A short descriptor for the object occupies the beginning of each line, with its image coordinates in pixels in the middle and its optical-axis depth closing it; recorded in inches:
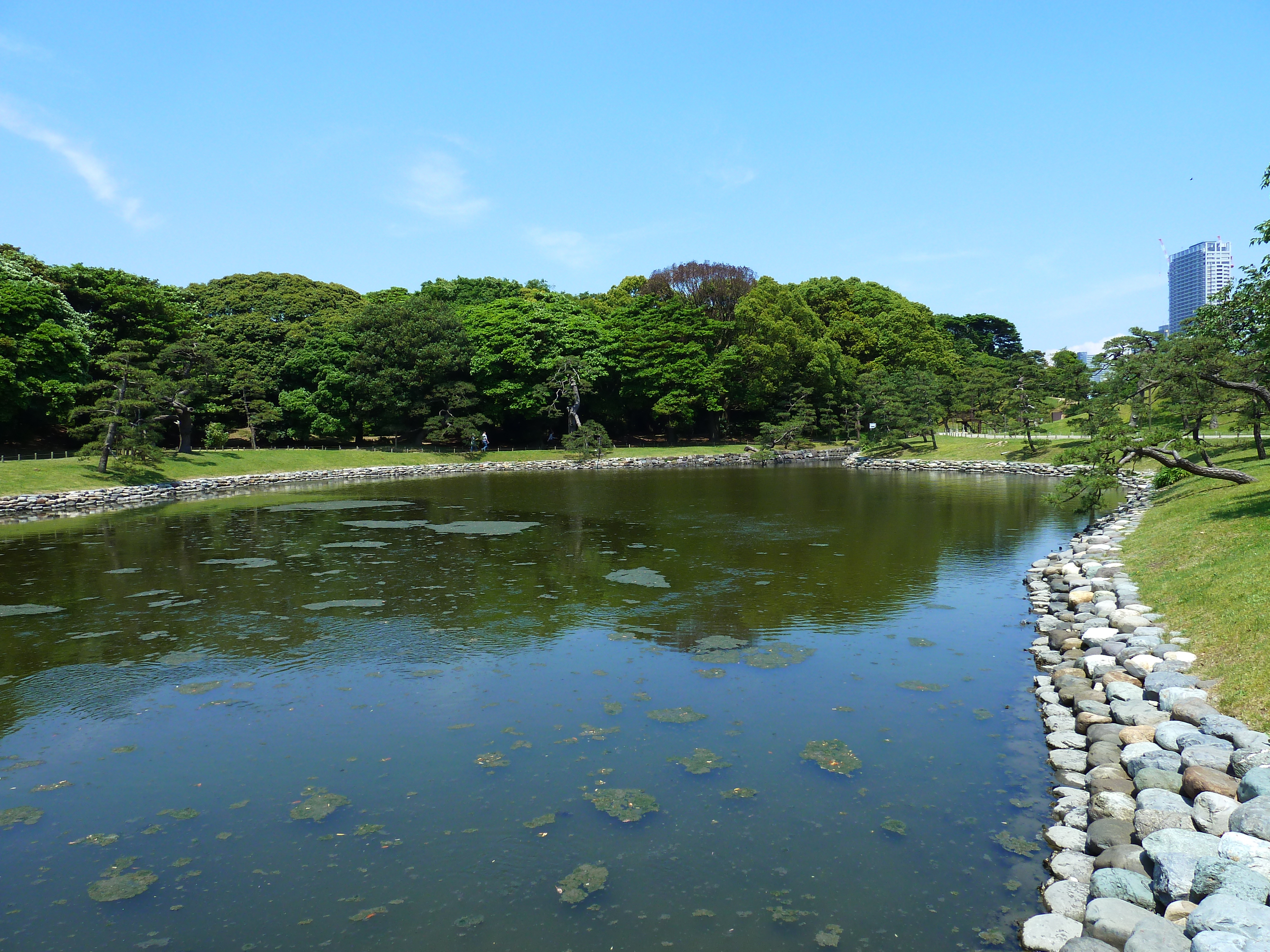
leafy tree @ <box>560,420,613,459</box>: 2246.6
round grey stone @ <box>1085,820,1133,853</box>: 245.6
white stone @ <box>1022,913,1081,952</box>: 205.5
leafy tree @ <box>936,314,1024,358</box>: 4195.4
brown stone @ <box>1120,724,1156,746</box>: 306.0
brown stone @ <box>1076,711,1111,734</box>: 336.8
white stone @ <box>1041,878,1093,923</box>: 218.2
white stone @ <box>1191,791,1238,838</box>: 236.7
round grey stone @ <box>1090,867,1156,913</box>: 210.1
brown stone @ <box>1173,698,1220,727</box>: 305.9
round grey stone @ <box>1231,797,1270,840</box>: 219.9
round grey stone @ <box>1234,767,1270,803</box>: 243.8
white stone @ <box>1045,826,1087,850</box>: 252.4
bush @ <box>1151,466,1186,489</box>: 1051.3
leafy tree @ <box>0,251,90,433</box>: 1536.7
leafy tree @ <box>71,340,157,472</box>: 1418.6
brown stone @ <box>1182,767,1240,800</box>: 253.3
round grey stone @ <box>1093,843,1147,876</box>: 228.2
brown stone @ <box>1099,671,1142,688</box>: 363.3
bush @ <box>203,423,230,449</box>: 1941.4
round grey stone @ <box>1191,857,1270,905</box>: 192.7
